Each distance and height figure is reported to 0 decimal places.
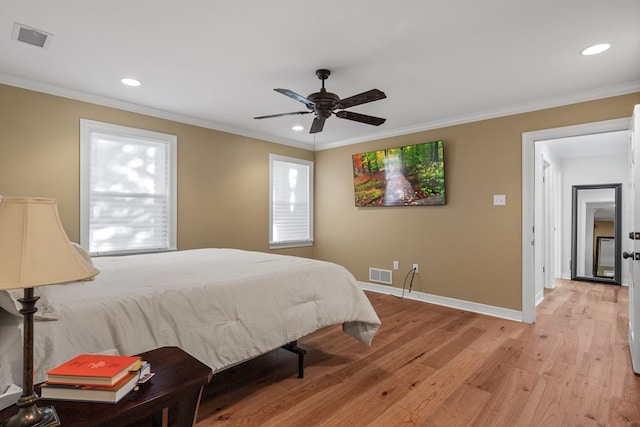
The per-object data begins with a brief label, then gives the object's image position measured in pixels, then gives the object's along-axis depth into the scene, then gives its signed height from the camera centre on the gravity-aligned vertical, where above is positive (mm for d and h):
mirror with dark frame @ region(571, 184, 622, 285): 5797 -337
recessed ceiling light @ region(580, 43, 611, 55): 2357 +1230
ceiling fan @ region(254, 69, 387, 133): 2495 +902
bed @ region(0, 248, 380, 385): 1304 -500
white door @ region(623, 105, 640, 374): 2363 -227
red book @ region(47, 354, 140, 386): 1018 -506
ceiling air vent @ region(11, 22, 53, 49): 2185 +1235
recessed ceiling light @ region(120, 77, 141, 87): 2980 +1231
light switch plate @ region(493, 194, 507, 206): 3734 +174
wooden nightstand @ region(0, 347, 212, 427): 947 -592
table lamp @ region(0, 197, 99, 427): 803 -122
